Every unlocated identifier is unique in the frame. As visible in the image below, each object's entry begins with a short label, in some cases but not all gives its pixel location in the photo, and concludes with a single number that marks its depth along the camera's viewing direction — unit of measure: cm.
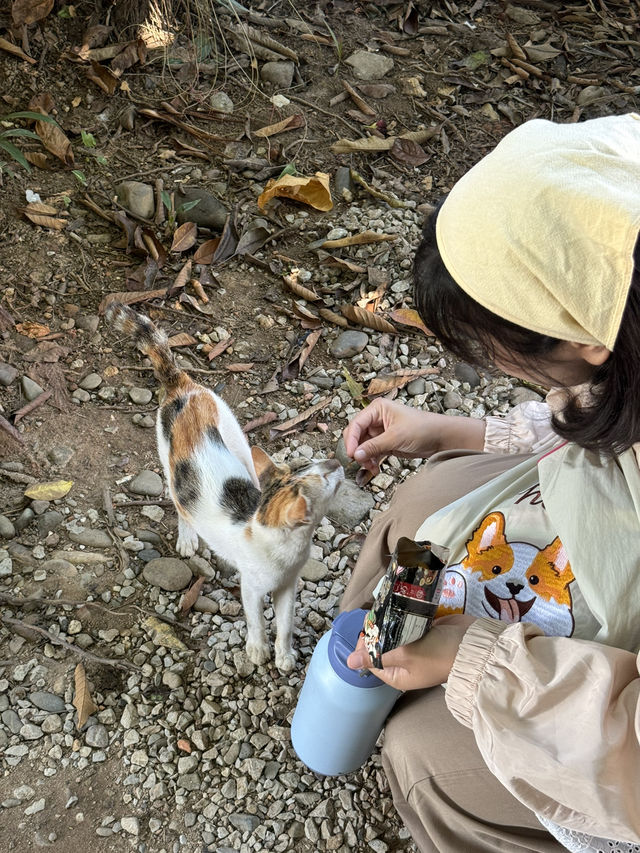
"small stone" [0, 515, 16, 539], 209
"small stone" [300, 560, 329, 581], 222
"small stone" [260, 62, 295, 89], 341
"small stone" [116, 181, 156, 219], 290
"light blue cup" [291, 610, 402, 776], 148
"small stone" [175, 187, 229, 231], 293
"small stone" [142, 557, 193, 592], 209
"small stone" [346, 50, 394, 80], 354
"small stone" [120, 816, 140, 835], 166
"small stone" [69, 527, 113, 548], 214
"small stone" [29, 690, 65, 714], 182
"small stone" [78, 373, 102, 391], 249
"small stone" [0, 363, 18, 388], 239
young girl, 96
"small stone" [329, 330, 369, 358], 275
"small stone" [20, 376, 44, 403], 240
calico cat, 190
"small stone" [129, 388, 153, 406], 251
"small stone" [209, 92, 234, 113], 329
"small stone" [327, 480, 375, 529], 234
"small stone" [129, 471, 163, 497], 230
